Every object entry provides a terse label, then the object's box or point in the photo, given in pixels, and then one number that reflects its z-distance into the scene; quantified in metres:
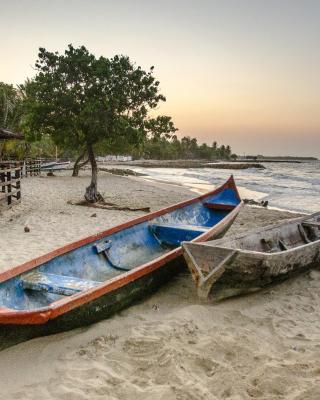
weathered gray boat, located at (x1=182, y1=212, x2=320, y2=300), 4.65
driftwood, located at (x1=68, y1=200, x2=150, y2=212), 12.65
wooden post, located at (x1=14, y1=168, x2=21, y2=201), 12.63
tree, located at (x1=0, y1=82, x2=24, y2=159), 28.06
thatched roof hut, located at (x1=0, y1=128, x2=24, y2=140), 12.23
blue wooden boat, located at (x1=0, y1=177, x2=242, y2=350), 3.55
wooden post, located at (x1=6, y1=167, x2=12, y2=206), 11.45
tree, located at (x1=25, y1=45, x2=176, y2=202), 12.75
